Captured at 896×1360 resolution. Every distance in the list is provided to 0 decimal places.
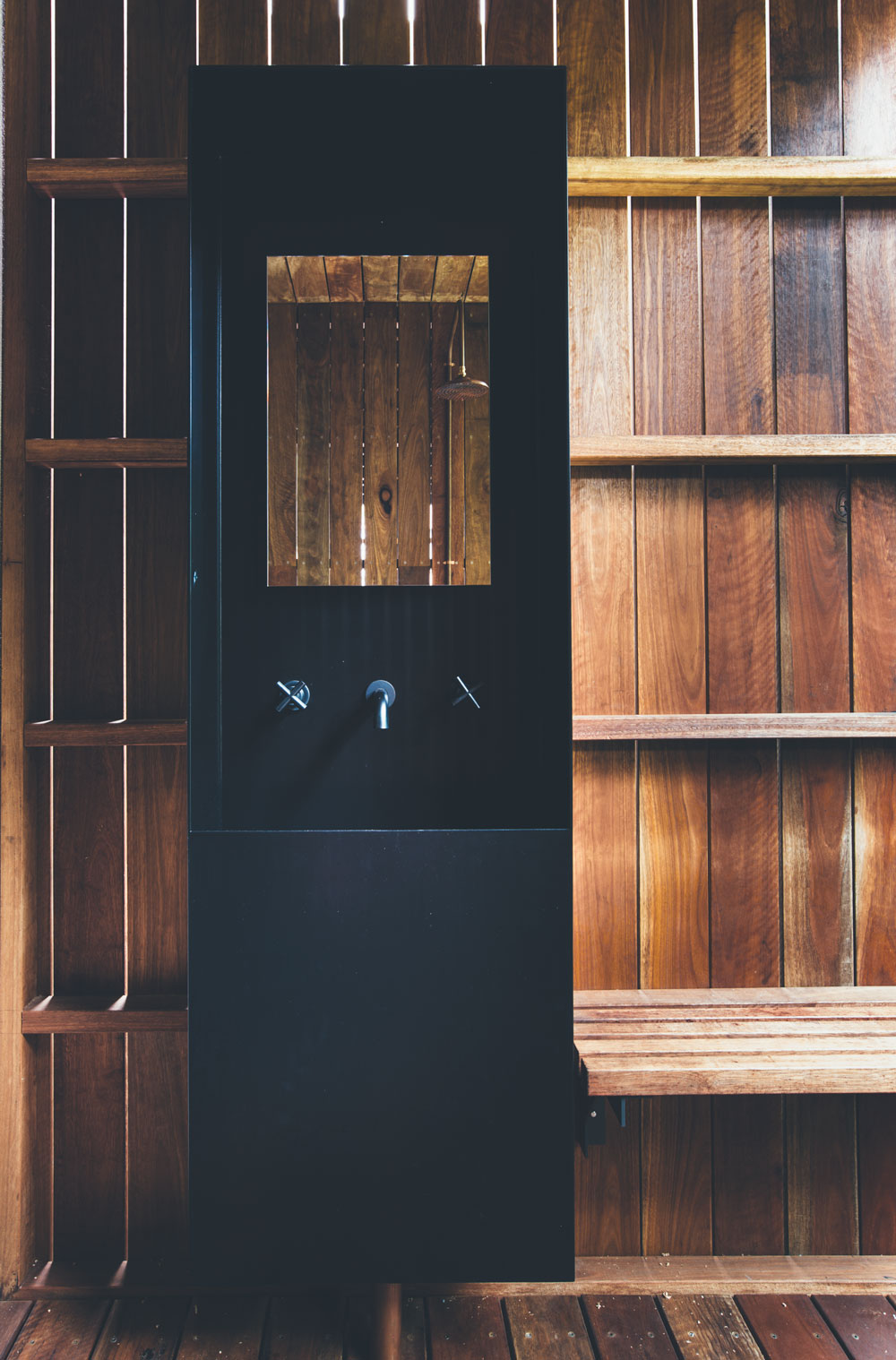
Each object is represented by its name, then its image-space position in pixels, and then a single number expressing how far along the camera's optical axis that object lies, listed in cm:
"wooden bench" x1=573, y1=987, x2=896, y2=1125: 143
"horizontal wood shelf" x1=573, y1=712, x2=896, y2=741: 171
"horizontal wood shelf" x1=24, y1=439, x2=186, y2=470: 166
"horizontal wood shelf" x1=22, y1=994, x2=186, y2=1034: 165
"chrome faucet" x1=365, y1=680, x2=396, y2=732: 132
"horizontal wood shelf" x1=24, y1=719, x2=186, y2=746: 165
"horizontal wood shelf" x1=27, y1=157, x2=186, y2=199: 166
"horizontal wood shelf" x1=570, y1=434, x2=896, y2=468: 168
